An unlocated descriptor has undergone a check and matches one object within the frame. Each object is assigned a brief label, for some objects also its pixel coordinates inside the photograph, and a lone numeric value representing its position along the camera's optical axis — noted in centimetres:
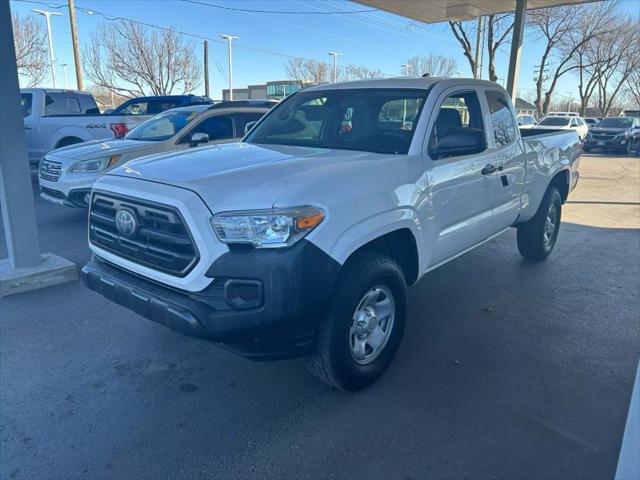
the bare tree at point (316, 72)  4938
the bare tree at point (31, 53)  3180
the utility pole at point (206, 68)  3497
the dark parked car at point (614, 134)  2347
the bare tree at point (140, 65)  3200
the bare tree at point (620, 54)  4231
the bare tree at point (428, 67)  4112
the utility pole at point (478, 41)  2469
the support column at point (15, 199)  463
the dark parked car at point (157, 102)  1443
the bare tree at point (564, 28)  3312
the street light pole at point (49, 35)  3035
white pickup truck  260
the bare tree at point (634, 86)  5369
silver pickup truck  1087
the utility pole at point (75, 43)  2198
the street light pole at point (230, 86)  3841
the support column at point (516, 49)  1076
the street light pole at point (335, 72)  4553
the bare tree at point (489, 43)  2576
